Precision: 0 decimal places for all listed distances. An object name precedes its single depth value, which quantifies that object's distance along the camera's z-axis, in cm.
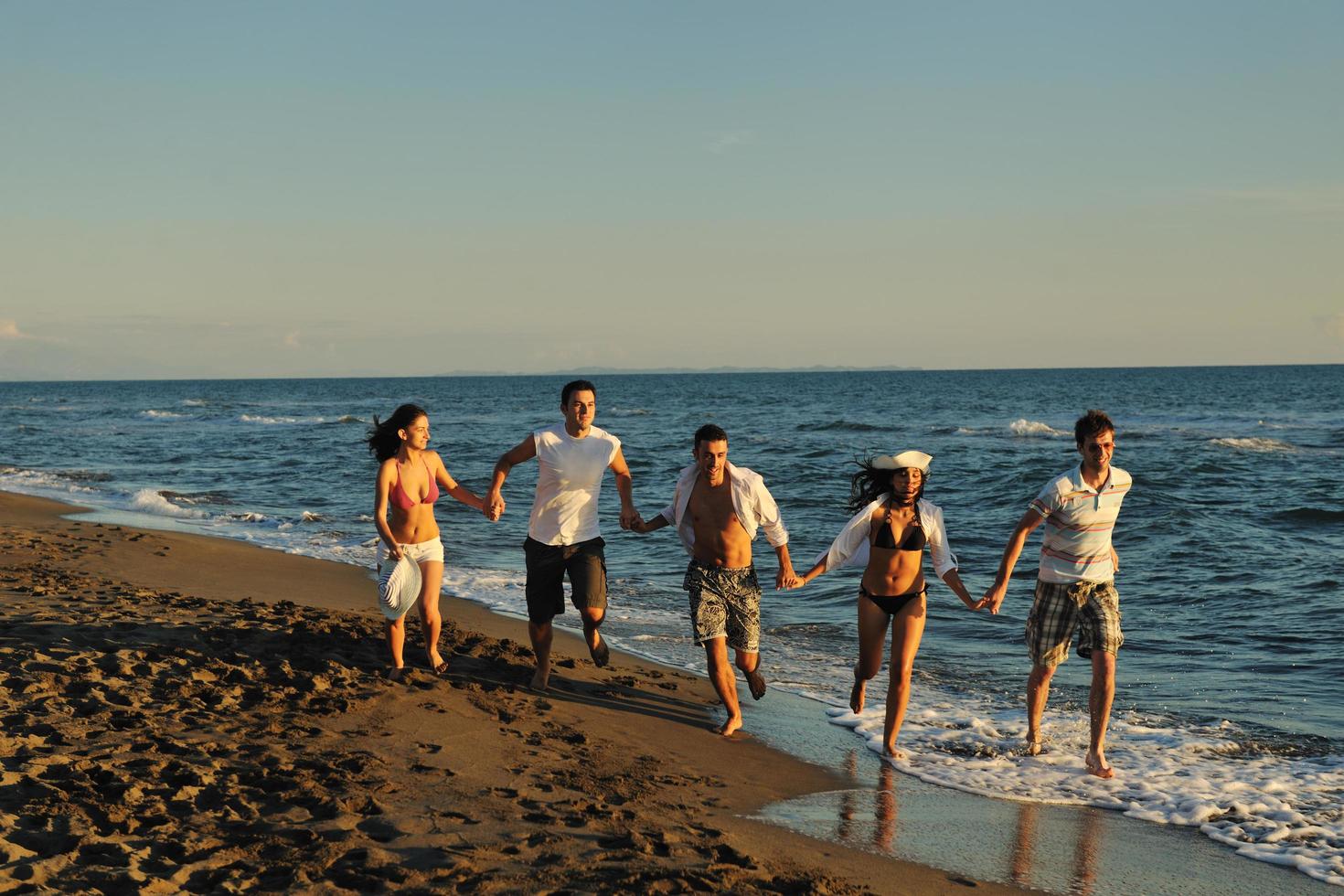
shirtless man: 630
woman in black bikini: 607
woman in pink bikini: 648
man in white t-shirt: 659
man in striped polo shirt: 610
